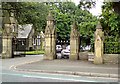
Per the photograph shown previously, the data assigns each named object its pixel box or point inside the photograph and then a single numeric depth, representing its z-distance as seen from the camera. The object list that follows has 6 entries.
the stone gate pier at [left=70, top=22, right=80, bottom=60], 11.62
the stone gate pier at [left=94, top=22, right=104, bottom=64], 10.10
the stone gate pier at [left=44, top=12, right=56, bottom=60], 12.06
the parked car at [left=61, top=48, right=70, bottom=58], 14.97
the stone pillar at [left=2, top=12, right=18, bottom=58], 13.90
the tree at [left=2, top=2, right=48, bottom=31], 15.68
